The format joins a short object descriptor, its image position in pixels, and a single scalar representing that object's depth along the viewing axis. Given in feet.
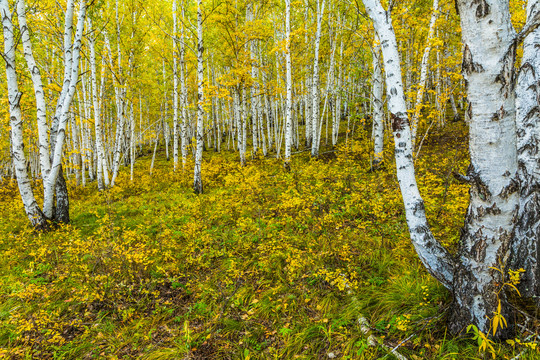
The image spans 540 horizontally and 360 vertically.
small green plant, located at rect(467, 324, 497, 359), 5.42
